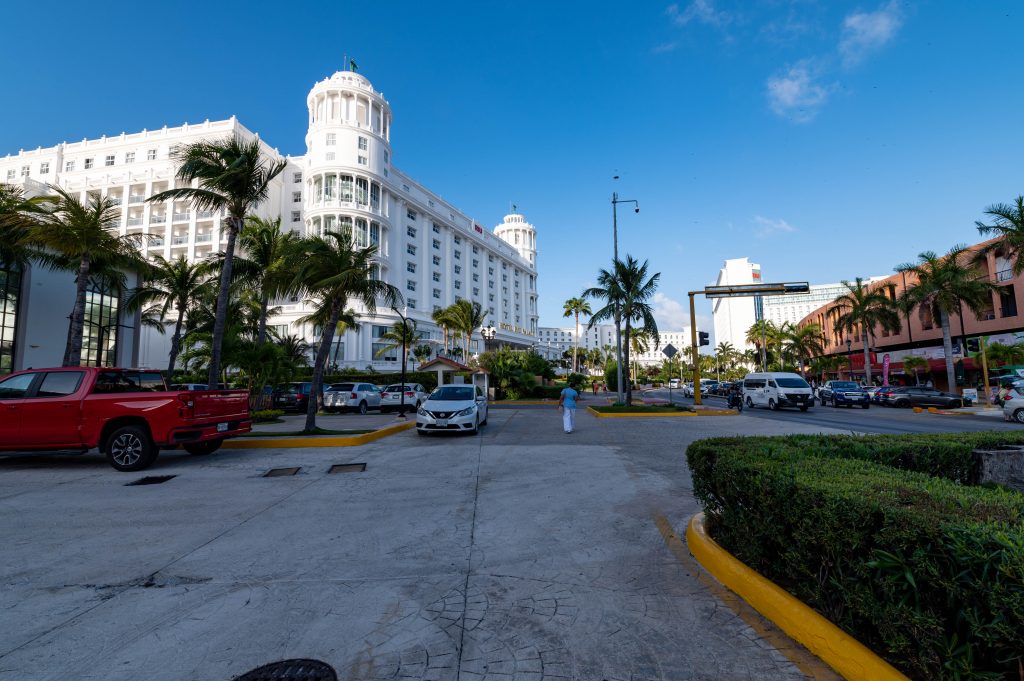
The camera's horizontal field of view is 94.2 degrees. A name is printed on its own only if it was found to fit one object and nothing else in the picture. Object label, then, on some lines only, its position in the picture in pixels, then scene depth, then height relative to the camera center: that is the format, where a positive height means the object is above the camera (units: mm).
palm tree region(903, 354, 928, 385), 42312 +1050
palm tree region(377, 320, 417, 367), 46481 +4904
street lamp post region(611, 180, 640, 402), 25406 +7809
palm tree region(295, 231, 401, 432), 13836 +3220
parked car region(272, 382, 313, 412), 25641 -556
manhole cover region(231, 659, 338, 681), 2551 -1553
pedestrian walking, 14289 -699
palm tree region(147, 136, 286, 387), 13945 +6173
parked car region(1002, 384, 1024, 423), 18047 -1189
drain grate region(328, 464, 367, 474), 8660 -1534
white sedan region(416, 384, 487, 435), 13641 -912
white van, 24625 -721
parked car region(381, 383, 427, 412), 27188 -786
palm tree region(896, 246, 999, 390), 29719 +5478
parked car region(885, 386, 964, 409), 28250 -1412
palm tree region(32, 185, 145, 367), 16484 +5449
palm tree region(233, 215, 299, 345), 21156 +6108
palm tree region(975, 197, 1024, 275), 24078 +7495
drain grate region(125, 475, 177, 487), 7819 -1511
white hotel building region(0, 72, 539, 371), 52781 +23916
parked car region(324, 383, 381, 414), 26062 -651
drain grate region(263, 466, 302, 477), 8414 -1540
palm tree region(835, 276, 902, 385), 40219 +5482
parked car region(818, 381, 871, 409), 30109 -1169
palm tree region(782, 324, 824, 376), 59219 +4344
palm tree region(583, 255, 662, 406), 26406 +4871
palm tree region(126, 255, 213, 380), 23875 +5238
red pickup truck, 8539 -466
